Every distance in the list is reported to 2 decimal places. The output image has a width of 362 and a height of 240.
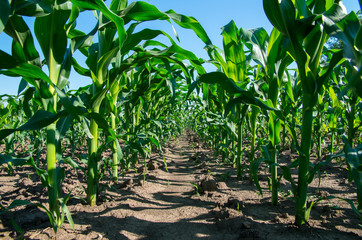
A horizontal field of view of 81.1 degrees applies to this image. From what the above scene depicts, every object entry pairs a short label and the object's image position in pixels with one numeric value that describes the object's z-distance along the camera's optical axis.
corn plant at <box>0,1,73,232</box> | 1.01
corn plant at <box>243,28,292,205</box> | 1.53
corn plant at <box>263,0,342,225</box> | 1.10
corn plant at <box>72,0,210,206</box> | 1.32
